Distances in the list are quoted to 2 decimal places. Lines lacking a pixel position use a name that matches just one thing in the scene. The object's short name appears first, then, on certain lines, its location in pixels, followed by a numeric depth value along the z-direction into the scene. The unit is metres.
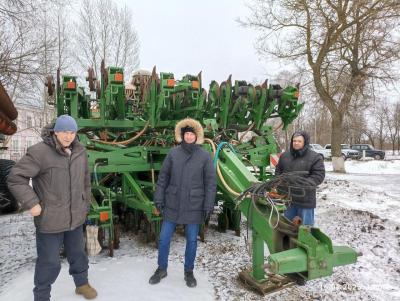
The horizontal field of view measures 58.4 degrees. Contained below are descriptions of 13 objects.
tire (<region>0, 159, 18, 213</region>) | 7.22
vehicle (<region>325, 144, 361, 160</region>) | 29.47
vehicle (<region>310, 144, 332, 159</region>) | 28.12
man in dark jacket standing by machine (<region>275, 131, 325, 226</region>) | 4.12
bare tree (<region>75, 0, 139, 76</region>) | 22.30
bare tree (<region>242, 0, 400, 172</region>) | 13.61
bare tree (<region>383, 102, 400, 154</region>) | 44.28
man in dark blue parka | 3.50
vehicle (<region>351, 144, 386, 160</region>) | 29.91
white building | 28.27
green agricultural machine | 2.95
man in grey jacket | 2.73
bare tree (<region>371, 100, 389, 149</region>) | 46.13
